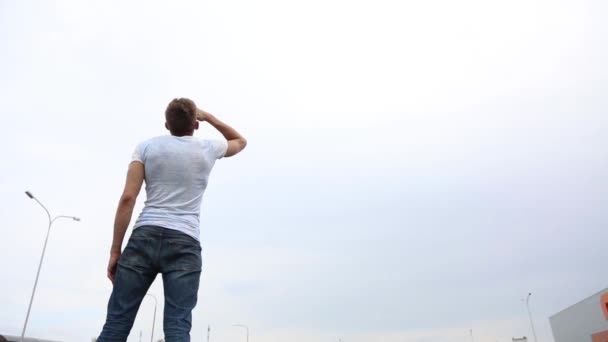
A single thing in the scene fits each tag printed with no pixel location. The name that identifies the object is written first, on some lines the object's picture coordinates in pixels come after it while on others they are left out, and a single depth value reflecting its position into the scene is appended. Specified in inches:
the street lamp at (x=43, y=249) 895.1
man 94.5
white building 1490.3
